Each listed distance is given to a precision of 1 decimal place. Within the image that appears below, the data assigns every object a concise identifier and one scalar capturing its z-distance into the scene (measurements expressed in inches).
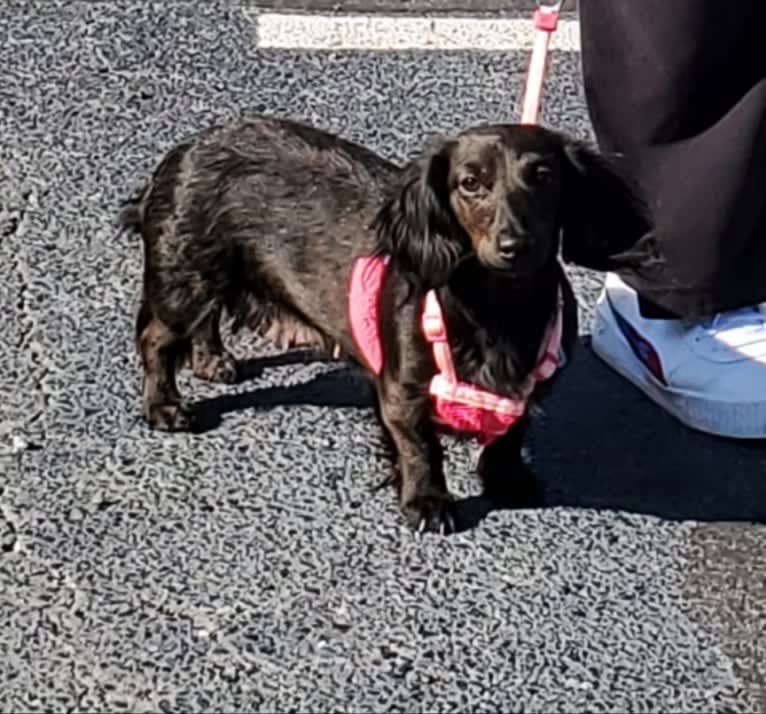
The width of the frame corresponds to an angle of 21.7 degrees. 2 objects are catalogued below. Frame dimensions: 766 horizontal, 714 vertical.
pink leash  126.9
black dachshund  124.7
